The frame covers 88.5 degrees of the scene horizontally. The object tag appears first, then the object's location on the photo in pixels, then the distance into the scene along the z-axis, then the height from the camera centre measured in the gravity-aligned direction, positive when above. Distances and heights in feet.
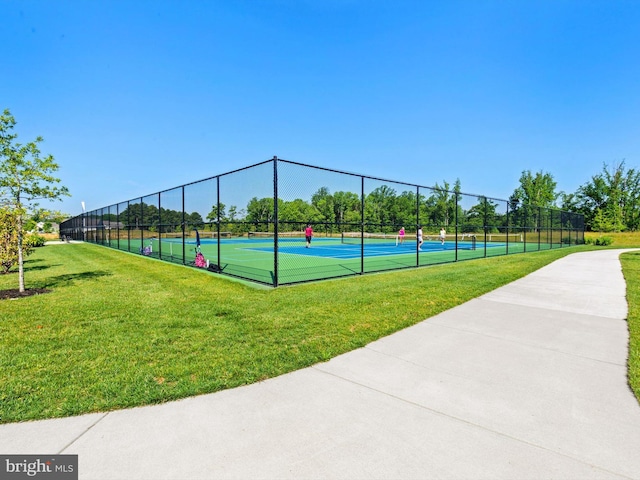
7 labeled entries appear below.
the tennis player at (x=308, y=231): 63.05 -0.20
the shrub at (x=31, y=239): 22.72 -0.46
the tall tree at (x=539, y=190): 155.12 +18.31
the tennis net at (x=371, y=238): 108.49 -3.14
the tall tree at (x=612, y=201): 123.44 +11.32
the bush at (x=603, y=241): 87.61 -3.71
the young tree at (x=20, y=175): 20.63 +3.67
